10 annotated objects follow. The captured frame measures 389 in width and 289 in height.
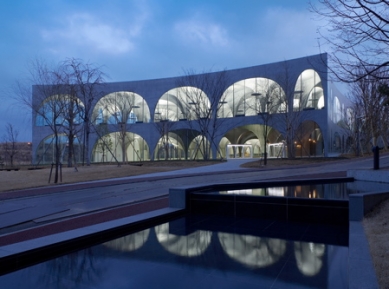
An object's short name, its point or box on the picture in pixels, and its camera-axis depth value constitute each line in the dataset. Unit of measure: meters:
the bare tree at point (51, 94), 24.47
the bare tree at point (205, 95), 39.59
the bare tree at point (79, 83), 25.77
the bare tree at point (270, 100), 36.28
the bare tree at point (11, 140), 50.53
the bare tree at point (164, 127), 44.91
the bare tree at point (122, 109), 44.12
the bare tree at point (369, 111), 30.45
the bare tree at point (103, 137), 46.19
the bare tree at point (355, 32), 6.50
